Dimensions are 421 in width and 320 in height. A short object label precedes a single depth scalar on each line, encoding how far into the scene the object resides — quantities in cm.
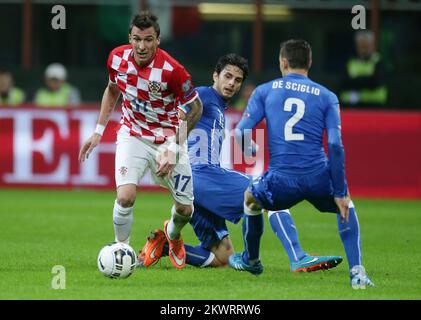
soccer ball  1636
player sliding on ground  1877
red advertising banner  3256
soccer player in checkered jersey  1747
